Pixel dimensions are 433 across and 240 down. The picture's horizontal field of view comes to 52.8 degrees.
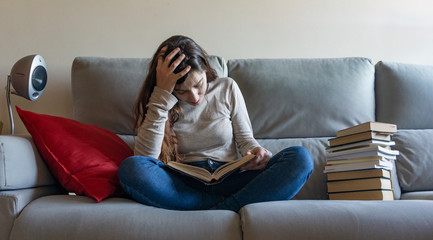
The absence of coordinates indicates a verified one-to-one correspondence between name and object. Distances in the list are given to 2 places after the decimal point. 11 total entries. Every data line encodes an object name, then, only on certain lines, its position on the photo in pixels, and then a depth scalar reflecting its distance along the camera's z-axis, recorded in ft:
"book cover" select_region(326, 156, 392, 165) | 5.25
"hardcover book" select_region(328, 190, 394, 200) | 5.14
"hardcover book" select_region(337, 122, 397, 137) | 5.36
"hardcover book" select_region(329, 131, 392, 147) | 5.37
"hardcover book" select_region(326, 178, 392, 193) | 5.20
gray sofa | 6.17
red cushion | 4.68
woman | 4.50
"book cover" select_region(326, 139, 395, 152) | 5.34
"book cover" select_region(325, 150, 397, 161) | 5.28
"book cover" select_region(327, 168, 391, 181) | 5.22
